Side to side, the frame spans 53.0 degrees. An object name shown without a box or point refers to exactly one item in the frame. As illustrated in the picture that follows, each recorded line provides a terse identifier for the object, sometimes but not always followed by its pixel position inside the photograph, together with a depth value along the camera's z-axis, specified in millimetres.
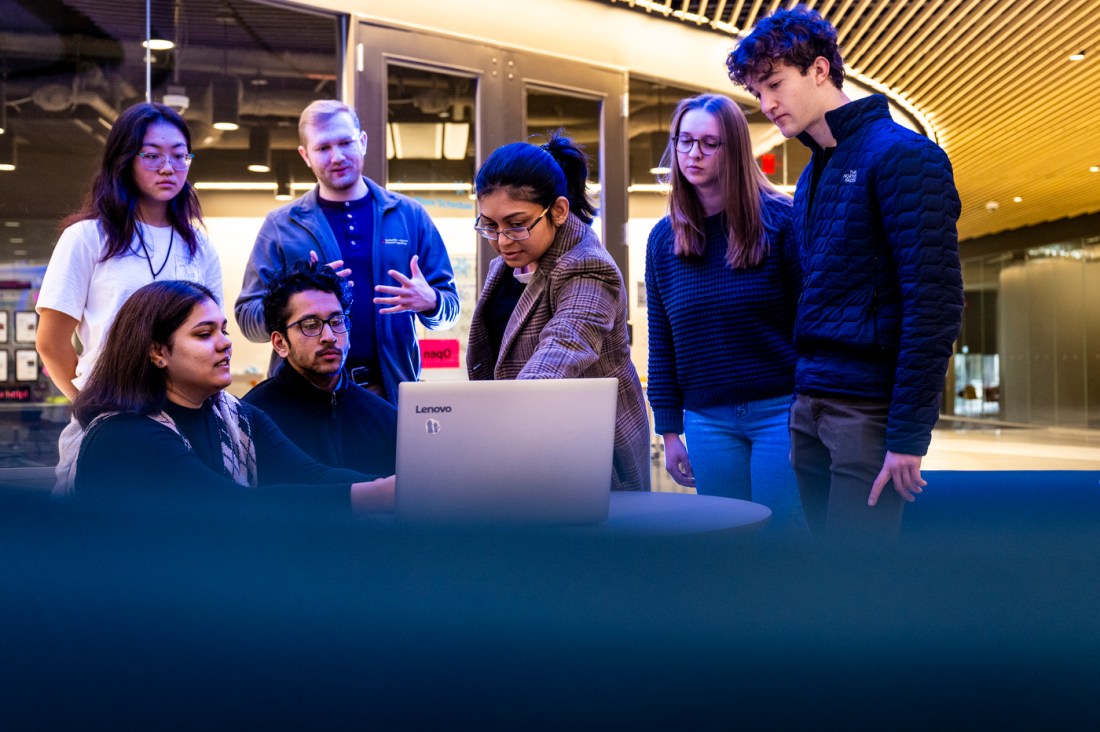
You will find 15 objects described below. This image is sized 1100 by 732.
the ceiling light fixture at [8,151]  5312
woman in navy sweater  2617
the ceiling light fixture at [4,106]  5289
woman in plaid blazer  2221
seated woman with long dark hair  1881
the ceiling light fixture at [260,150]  5676
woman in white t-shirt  2709
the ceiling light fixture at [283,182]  5688
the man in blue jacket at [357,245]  3217
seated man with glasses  2705
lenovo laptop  1533
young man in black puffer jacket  1893
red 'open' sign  6191
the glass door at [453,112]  6012
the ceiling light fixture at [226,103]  5672
